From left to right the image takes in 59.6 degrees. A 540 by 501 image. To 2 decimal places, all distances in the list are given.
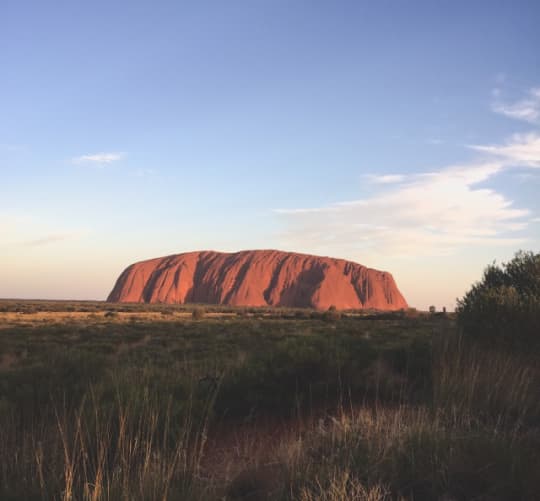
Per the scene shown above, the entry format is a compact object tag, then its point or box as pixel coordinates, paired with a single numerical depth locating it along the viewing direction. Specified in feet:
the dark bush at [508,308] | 29.94
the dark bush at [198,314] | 146.95
